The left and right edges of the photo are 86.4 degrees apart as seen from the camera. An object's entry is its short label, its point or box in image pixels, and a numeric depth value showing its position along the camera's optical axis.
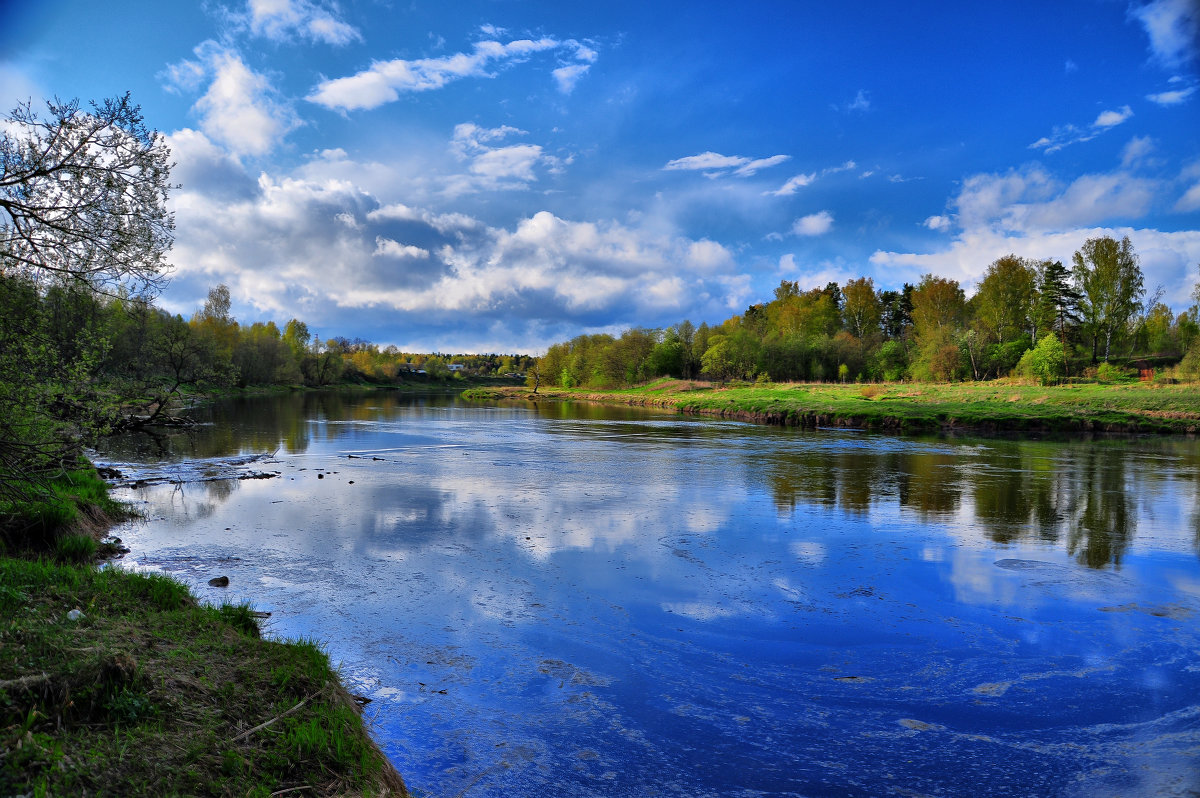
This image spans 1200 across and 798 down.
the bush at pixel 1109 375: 51.69
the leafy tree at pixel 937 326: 60.25
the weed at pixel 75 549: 8.88
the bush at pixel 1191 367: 44.47
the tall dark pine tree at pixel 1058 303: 63.06
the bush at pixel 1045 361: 50.75
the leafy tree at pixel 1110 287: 59.97
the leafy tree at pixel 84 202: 6.86
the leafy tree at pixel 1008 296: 64.75
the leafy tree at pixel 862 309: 86.75
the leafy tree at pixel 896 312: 87.06
